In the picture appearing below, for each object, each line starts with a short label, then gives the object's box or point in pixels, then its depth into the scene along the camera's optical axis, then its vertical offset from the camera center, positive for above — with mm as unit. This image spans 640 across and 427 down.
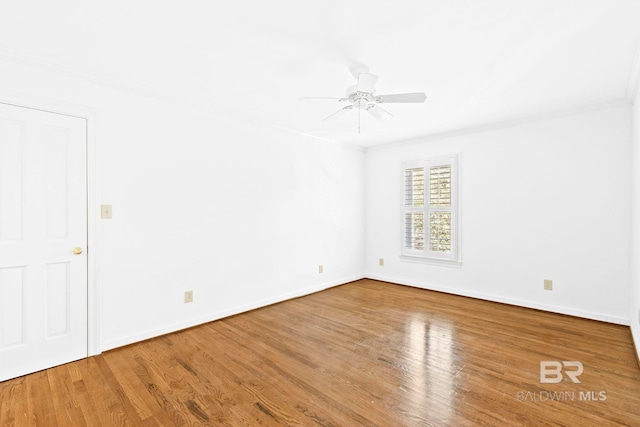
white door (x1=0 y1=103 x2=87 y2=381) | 2242 -231
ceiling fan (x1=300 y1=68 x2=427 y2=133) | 2406 +966
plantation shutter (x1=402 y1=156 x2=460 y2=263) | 4411 +26
